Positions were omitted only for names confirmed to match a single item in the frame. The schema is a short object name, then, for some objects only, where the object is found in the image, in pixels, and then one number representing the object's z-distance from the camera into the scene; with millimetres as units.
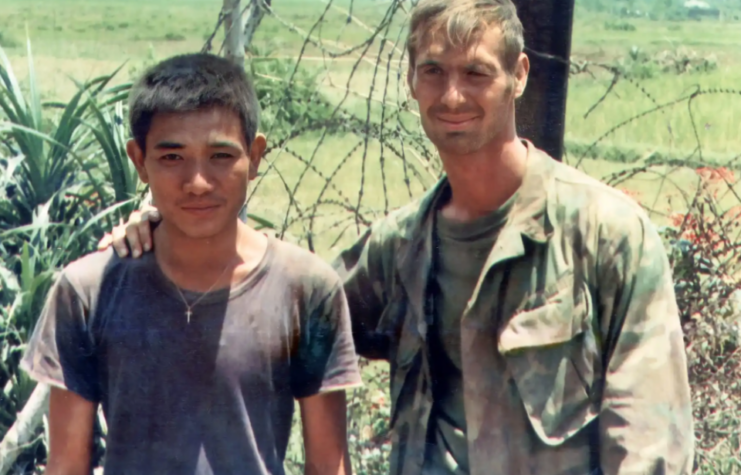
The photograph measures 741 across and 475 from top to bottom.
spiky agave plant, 3605
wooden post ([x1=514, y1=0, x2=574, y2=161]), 2891
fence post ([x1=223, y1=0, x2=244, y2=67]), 3154
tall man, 2105
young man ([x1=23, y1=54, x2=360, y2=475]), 2072
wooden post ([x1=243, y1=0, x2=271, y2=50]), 3379
